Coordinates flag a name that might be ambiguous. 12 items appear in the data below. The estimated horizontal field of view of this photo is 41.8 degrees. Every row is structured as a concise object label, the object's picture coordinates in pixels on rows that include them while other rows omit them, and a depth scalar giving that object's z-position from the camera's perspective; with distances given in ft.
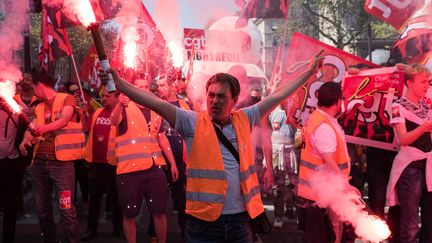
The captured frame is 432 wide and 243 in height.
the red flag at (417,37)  22.11
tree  108.88
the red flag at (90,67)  33.48
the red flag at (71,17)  24.99
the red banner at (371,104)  21.18
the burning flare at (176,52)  27.40
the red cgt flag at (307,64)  22.82
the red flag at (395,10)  23.66
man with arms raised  12.33
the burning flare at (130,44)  28.02
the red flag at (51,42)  27.63
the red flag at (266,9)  24.41
